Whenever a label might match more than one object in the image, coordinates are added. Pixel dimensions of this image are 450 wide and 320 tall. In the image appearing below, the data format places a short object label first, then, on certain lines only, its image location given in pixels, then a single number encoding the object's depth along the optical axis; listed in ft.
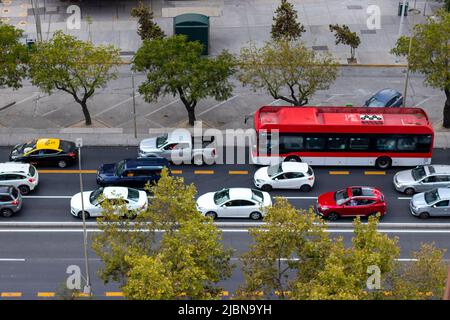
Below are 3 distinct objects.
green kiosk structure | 185.78
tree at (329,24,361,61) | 181.16
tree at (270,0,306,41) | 184.34
